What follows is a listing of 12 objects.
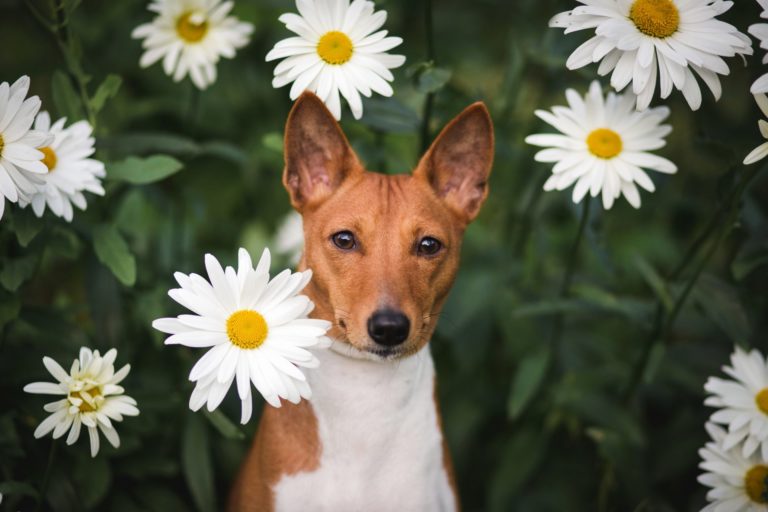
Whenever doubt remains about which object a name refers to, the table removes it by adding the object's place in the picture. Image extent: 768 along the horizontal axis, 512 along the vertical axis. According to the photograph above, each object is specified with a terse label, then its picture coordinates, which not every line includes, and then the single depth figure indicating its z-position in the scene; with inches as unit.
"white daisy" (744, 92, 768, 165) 111.1
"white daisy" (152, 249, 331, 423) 98.7
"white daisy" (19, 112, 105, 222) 114.9
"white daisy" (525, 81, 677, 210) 121.5
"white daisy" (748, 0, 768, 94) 108.4
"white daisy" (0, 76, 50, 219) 104.3
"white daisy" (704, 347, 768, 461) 120.5
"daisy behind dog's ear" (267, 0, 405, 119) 116.9
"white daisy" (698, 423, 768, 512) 120.4
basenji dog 111.7
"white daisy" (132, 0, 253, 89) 140.3
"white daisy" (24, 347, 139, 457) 105.2
